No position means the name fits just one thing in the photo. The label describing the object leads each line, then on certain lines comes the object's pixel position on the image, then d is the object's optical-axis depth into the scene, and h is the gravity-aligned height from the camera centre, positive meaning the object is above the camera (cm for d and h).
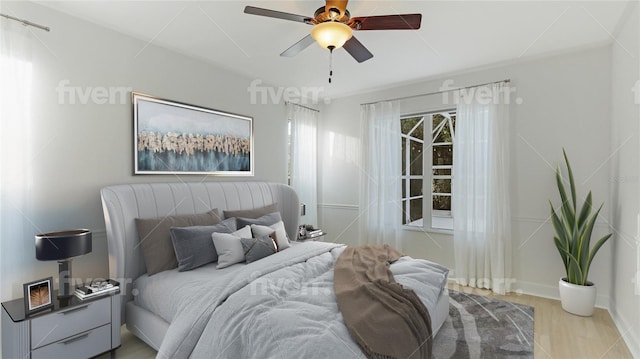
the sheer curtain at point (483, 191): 359 -17
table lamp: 204 -49
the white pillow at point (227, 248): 260 -62
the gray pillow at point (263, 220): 314 -46
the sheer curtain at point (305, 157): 470 +32
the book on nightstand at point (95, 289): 216 -82
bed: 158 -76
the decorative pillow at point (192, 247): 252 -59
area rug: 235 -134
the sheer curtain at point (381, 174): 451 +5
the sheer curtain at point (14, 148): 217 +21
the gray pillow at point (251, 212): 328 -39
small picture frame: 191 -76
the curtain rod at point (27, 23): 219 +114
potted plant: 294 -71
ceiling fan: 198 +105
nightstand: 187 -100
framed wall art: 296 +42
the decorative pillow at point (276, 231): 297 -54
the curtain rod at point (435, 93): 366 +115
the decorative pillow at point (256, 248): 269 -63
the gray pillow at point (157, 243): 250 -54
